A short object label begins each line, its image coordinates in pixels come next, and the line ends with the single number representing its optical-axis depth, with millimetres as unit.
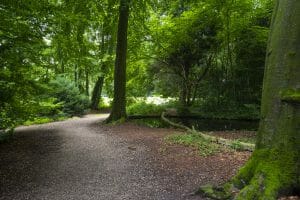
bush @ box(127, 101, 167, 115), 16828
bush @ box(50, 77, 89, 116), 17992
